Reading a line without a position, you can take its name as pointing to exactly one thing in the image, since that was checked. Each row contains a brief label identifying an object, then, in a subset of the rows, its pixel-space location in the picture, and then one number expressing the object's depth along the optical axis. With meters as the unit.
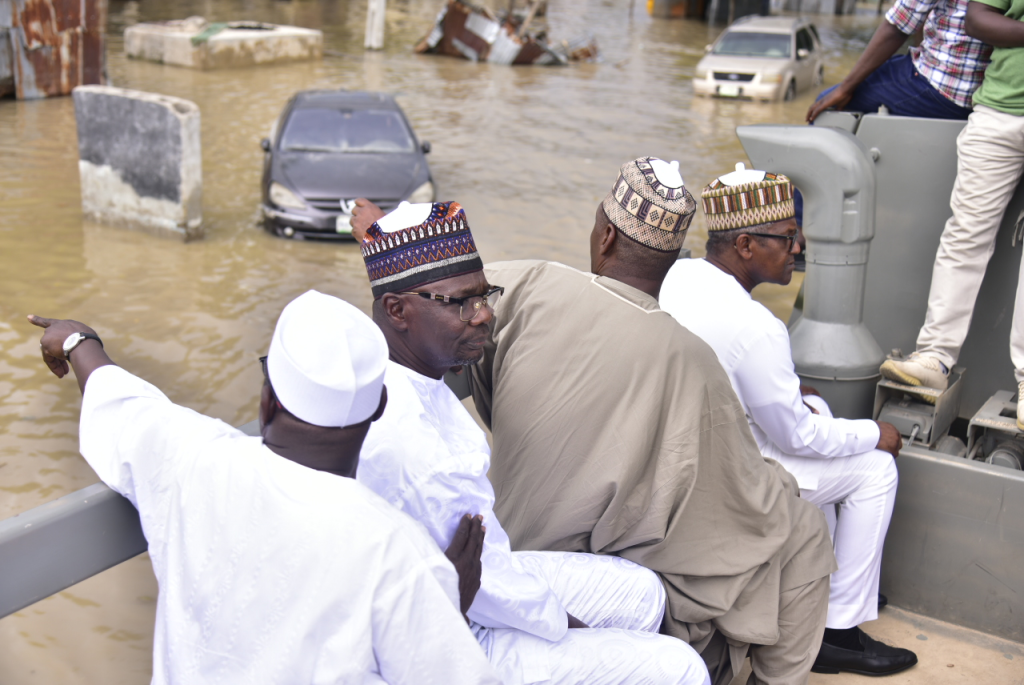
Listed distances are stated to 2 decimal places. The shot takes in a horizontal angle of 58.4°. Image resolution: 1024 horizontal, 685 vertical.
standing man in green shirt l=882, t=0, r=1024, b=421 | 3.45
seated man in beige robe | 2.49
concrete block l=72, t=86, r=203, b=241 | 9.65
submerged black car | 10.11
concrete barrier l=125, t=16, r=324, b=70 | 20.96
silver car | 19.47
